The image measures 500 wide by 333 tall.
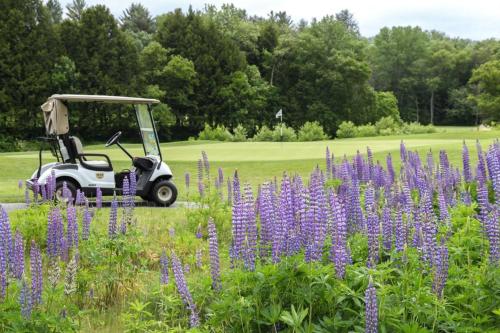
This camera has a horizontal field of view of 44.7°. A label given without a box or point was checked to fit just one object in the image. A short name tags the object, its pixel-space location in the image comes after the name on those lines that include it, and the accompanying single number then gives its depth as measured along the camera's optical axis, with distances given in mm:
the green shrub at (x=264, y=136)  41094
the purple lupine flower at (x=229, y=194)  8008
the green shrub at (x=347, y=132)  46219
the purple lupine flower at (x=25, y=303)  3662
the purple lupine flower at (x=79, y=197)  6512
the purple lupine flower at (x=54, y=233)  4996
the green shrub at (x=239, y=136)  40062
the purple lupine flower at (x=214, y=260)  3535
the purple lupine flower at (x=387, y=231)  4484
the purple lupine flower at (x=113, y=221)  5281
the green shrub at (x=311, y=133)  41594
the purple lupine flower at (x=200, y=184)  8252
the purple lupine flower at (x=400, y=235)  4168
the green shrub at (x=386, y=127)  44344
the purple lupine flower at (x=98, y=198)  7094
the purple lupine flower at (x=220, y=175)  8509
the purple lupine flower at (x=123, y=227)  5746
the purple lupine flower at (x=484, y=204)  4516
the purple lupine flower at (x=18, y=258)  3935
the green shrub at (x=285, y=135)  40938
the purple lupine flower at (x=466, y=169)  7670
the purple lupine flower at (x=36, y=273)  3727
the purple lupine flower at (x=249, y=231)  3729
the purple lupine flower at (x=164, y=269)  4398
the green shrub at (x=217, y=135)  40938
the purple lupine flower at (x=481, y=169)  6980
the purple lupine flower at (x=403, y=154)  9039
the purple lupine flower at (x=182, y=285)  3611
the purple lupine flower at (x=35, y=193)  7912
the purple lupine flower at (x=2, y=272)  3921
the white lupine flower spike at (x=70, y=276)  3898
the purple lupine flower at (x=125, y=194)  5906
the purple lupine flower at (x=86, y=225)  5579
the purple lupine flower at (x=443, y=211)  4712
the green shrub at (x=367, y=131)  45156
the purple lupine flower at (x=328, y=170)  8531
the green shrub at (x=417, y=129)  45719
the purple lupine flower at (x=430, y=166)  8266
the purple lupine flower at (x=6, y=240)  4051
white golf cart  11594
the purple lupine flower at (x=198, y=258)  4920
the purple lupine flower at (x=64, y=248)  5283
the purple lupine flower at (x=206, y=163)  8059
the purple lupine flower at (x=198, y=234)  6769
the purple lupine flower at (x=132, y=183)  6840
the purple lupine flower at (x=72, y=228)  5162
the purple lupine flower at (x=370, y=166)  8297
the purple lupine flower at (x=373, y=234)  3779
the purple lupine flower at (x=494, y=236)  3869
